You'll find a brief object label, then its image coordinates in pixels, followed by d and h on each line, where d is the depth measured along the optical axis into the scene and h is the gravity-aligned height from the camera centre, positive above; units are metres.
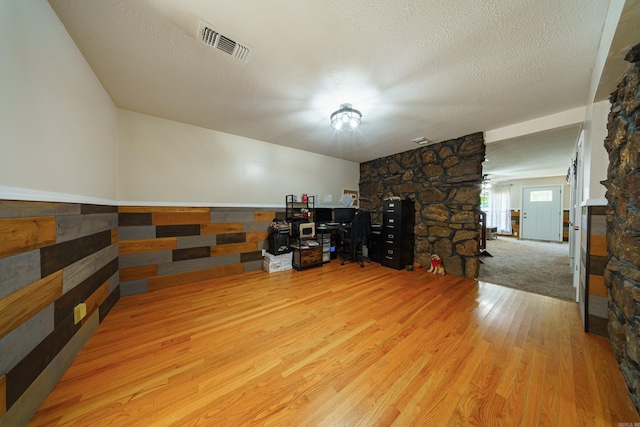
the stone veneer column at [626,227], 1.18 -0.11
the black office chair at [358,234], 3.78 -0.48
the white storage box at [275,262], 3.34 -0.93
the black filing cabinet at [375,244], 4.00 -0.72
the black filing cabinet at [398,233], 3.64 -0.45
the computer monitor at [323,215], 4.18 -0.11
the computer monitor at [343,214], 4.32 -0.10
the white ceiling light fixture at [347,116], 2.27 +1.11
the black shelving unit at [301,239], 3.52 -0.56
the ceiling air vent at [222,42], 1.35 +1.25
